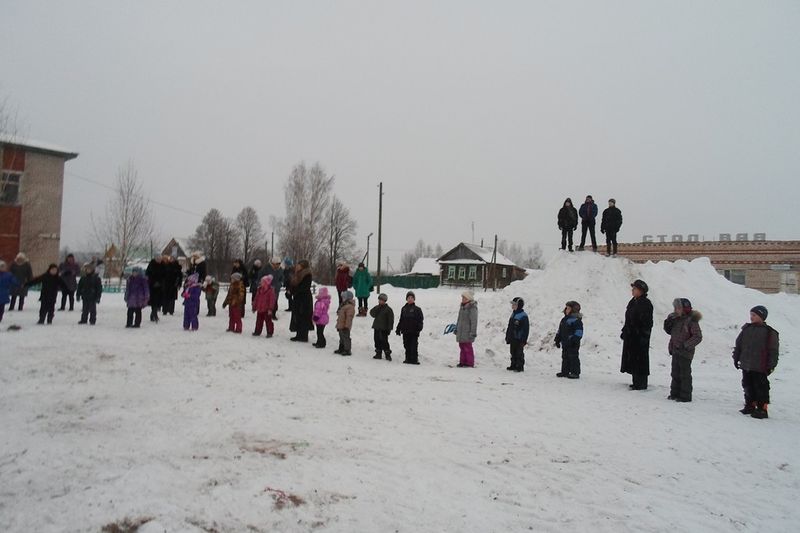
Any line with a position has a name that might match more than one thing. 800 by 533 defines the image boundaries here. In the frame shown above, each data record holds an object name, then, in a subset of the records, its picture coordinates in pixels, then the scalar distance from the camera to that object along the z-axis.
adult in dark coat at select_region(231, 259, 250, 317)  15.45
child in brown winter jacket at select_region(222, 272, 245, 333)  13.46
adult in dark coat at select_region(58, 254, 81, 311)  15.37
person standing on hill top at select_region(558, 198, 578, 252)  18.00
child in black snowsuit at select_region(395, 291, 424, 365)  12.28
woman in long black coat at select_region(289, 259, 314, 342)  12.86
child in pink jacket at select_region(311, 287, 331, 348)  12.65
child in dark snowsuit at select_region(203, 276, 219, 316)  16.02
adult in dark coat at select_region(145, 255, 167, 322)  14.11
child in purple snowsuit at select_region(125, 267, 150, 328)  12.81
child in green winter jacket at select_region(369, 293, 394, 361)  12.34
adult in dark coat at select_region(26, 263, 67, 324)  12.87
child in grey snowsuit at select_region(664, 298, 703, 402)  9.01
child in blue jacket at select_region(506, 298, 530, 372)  11.84
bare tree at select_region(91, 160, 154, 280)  28.92
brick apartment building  27.84
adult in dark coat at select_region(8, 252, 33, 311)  15.24
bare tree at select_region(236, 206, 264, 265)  81.00
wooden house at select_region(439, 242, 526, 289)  66.25
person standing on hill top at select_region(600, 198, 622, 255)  17.09
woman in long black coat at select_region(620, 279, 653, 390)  10.05
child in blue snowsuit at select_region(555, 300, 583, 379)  11.29
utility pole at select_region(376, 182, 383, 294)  31.11
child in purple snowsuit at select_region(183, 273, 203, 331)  13.09
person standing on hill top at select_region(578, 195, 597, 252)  17.72
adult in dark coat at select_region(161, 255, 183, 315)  14.89
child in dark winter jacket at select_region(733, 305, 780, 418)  8.03
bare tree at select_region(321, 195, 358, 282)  62.94
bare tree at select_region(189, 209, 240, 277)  75.00
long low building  36.06
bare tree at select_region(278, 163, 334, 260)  40.78
